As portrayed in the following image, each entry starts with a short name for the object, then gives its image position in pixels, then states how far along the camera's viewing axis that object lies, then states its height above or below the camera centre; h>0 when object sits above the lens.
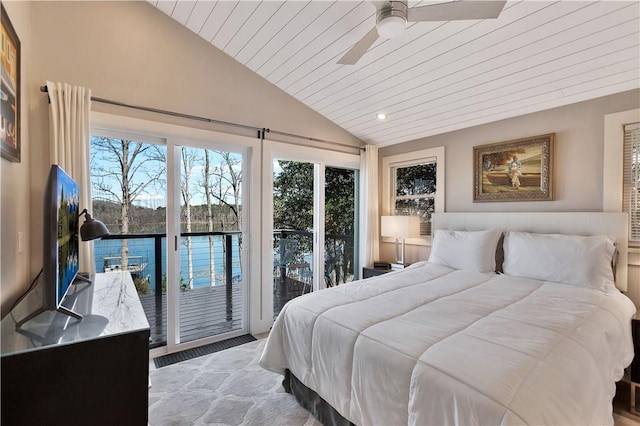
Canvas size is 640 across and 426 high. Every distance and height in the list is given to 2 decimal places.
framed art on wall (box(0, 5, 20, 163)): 1.49 +0.63
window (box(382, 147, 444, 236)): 3.77 +0.34
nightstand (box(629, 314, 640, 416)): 1.99 -1.04
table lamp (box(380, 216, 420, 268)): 3.77 -0.22
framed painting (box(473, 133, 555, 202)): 2.93 +0.40
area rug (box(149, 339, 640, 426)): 1.92 -1.32
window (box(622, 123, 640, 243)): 2.46 +0.24
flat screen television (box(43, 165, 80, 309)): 1.14 -0.10
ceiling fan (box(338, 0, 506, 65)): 1.46 +1.01
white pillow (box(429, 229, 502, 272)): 2.92 -0.41
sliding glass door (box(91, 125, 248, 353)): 2.71 -0.17
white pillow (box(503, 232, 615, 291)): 2.31 -0.41
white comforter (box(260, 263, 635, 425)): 1.11 -0.64
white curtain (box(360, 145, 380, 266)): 4.20 +0.07
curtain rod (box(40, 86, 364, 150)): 2.49 +0.90
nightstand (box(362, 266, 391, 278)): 3.87 -0.80
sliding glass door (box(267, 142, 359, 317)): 3.72 -0.13
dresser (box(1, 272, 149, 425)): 1.01 -0.57
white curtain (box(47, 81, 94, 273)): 2.20 +0.56
